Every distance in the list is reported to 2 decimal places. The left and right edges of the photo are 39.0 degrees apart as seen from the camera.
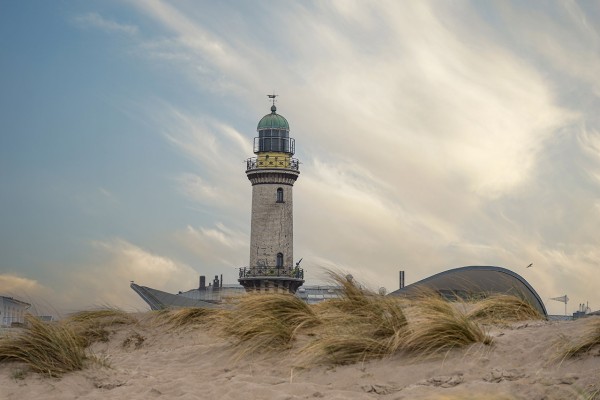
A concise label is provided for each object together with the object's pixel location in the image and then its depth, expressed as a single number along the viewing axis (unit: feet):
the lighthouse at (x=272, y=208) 215.10
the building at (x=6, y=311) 150.41
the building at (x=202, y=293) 168.66
